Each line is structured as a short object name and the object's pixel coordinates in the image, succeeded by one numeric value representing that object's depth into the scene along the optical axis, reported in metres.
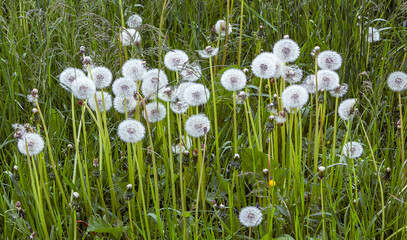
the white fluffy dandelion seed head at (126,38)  2.28
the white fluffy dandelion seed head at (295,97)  2.02
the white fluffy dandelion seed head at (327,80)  2.04
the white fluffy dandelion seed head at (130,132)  1.95
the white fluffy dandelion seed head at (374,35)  2.54
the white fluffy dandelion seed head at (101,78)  2.03
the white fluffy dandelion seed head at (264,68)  2.03
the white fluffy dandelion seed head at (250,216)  1.89
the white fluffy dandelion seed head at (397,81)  2.10
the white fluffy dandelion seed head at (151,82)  2.07
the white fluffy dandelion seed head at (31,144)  1.92
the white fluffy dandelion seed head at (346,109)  2.08
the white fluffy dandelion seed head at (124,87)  2.01
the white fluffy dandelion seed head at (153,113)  2.08
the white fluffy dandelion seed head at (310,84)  2.11
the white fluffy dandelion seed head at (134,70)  2.04
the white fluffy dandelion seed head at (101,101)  2.08
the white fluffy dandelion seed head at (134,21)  2.52
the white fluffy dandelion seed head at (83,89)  1.94
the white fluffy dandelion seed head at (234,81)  2.03
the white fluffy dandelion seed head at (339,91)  2.09
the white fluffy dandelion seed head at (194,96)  2.02
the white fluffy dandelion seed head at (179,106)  2.01
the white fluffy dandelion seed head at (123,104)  2.08
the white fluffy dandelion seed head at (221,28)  2.49
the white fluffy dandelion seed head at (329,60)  2.10
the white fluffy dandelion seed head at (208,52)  2.05
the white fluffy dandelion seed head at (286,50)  2.06
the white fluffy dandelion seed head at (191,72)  2.06
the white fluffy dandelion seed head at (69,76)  2.05
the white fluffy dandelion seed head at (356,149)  2.04
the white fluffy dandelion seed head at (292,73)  2.06
